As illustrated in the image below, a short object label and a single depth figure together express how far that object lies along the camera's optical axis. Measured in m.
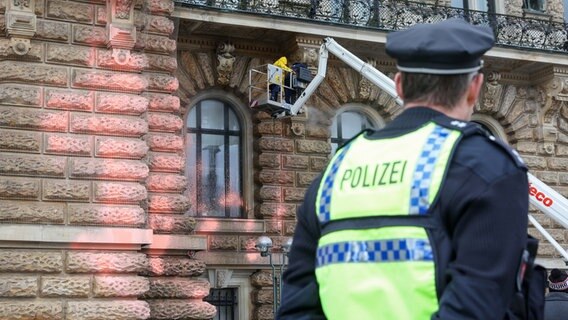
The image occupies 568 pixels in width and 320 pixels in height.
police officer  2.20
